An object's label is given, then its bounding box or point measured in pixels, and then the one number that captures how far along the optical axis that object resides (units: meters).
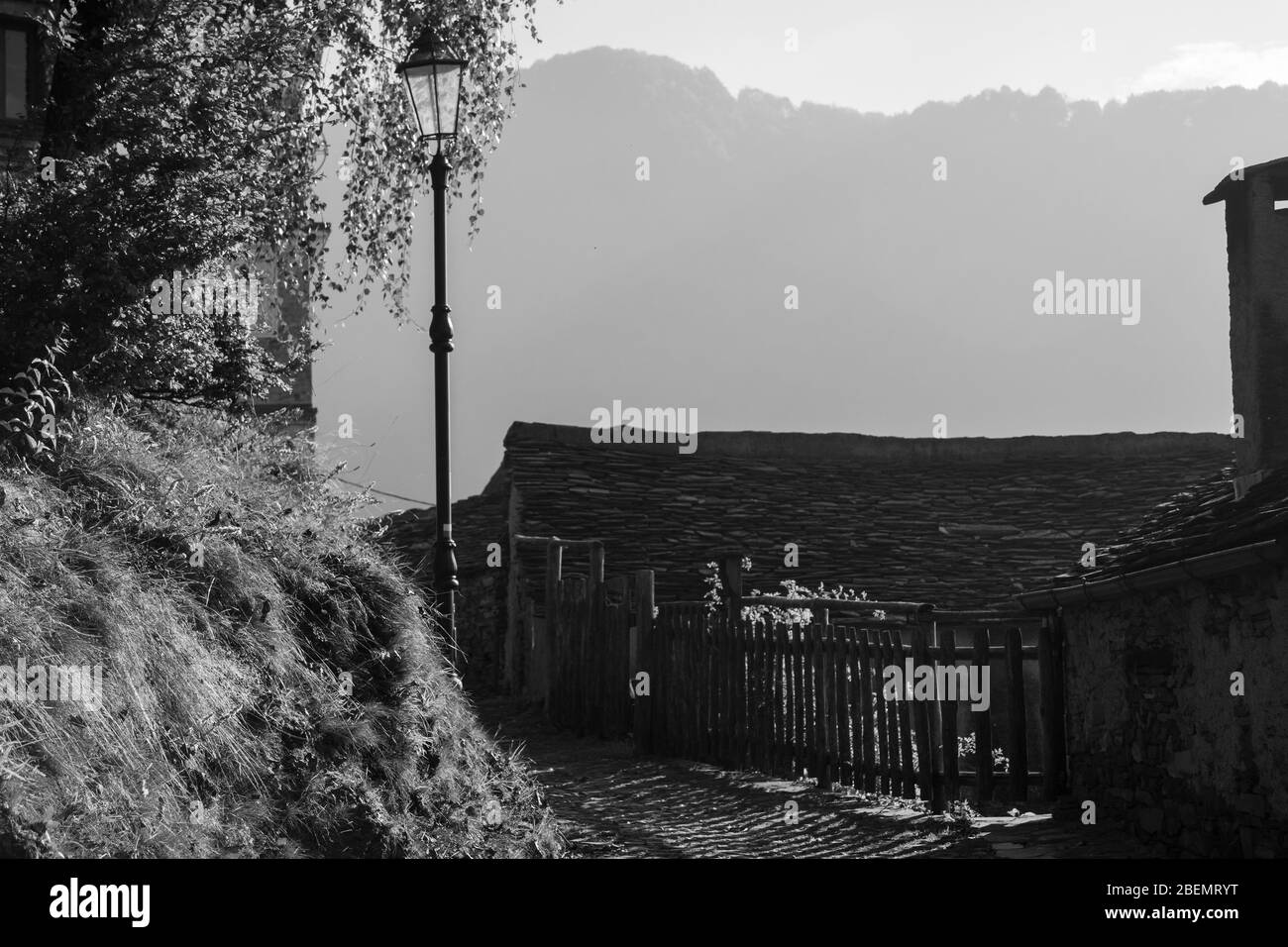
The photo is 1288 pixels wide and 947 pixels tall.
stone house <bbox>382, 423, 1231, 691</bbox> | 19.81
